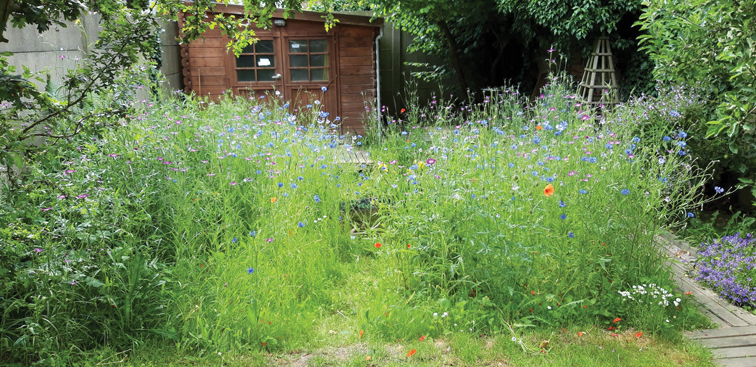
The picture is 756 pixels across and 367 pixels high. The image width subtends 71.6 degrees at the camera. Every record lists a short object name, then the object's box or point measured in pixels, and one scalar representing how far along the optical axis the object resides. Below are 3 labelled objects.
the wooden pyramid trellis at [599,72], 7.51
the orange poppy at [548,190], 2.94
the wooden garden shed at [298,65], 8.63
